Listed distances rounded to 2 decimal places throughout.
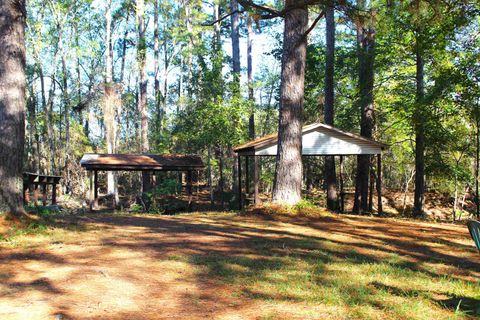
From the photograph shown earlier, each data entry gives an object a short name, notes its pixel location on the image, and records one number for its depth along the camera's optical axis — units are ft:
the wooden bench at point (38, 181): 41.81
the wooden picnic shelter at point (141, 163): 54.13
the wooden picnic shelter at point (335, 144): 49.88
